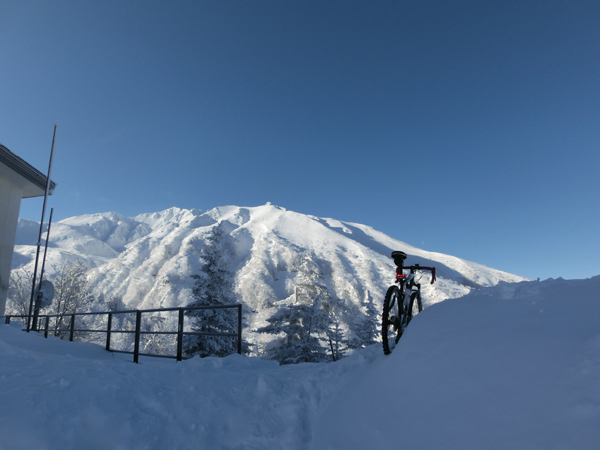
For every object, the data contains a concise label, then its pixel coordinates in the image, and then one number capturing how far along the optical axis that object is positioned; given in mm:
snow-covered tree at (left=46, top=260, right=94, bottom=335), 26688
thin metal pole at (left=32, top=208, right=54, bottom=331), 11680
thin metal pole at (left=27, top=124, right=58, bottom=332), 13212
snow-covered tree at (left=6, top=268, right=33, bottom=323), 27344
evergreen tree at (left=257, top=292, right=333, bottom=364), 15375
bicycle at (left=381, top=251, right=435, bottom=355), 3553
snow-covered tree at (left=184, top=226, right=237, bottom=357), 13695
